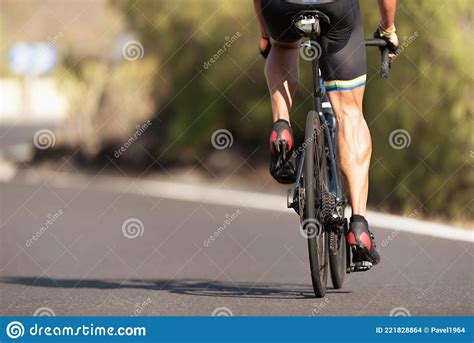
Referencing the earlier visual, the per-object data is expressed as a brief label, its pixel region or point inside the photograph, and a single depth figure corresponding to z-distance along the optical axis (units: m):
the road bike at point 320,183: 13.36
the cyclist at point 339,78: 13.41
